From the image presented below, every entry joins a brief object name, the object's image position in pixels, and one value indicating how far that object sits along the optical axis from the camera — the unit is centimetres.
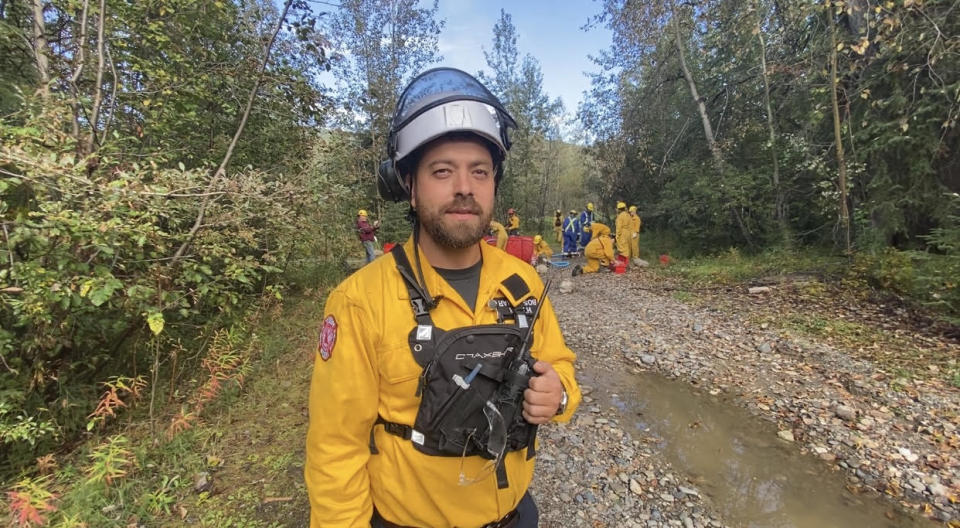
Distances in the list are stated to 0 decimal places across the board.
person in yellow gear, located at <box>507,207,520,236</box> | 1673
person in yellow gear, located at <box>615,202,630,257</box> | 1423
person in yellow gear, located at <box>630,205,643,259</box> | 1521
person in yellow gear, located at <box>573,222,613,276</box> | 1348
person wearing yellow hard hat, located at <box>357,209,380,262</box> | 1292
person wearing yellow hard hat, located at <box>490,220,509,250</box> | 1076
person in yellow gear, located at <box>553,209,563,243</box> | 2250
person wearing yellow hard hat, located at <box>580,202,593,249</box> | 1686
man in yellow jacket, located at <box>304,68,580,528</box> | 138
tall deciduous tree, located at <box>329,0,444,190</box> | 1834
